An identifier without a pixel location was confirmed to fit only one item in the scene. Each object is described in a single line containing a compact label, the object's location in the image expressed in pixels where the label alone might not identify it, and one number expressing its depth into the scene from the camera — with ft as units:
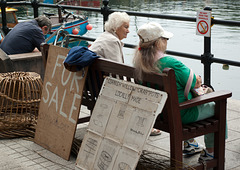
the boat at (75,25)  74.54
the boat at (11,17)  65.65
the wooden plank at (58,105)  17.60
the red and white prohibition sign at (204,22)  24.70
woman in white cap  15.01
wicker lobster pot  20.30
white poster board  14.00
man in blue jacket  26.17
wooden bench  14.19
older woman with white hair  18.93
